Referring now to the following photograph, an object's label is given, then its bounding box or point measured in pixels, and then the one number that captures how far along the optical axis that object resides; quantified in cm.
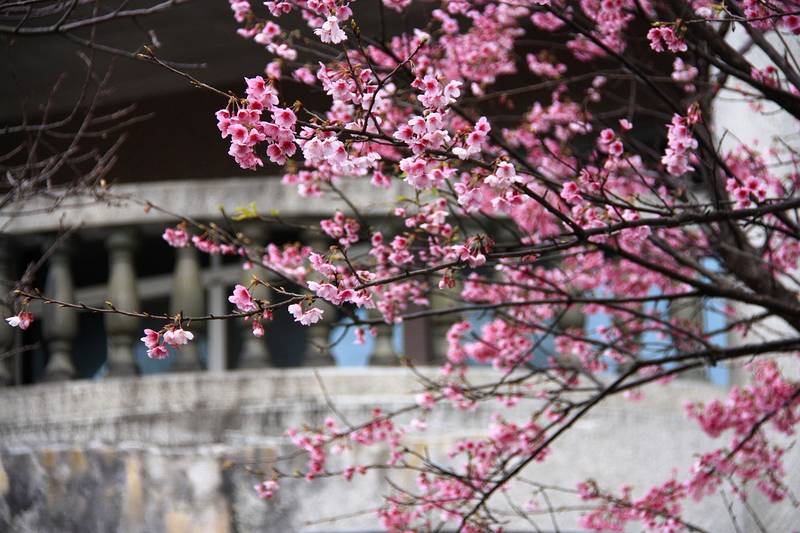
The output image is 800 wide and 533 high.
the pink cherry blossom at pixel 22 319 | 802
